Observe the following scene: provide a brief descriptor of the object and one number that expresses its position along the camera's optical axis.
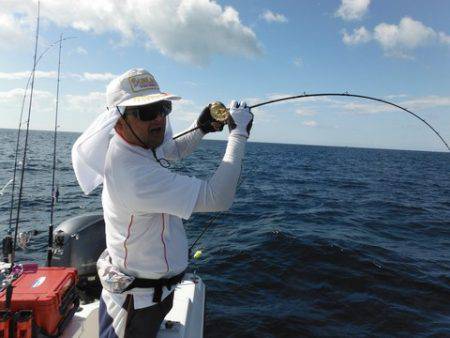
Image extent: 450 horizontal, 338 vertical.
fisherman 2.04
